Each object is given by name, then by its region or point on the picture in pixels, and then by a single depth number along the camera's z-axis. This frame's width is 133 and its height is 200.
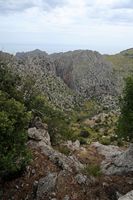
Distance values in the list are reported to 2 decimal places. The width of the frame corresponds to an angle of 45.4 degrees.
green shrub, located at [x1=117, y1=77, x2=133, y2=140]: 20.25
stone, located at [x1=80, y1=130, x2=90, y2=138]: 47.22
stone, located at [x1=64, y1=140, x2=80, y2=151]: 27.41
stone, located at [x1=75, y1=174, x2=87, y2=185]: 15.45
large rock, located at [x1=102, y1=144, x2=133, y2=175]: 18.80
